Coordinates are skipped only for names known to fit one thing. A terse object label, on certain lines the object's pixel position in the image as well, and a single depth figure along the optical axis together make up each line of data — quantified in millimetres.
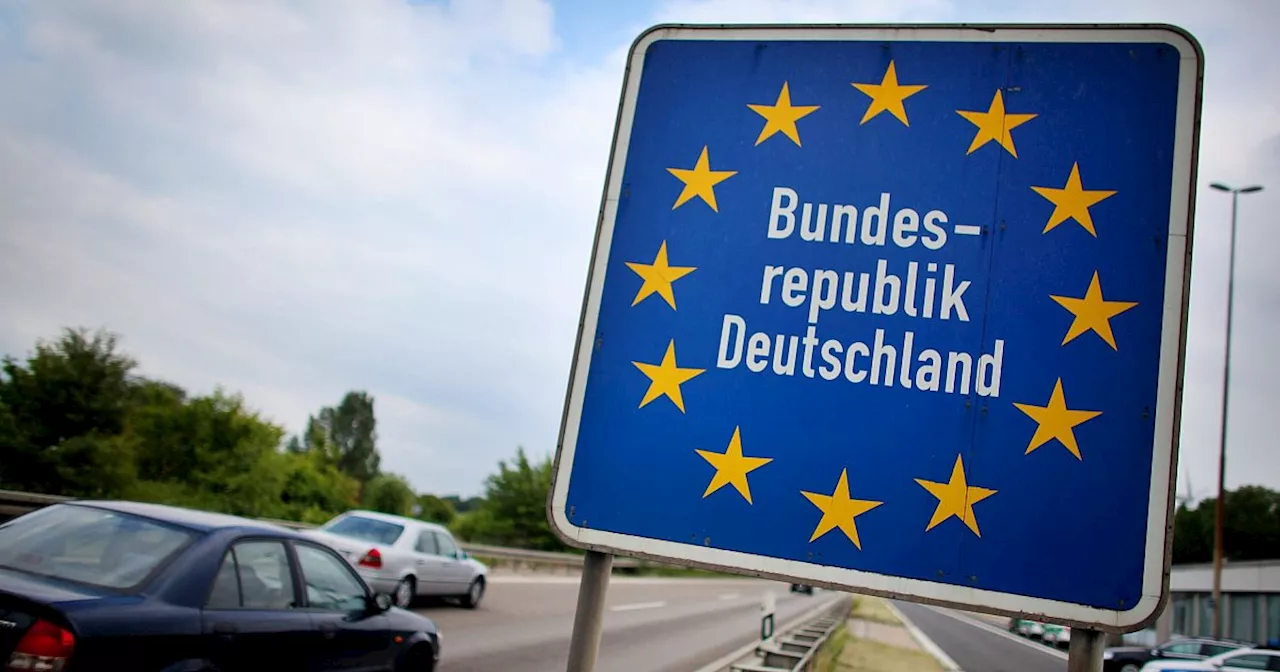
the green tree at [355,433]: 111875
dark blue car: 4277
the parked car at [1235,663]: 20016
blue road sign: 2412
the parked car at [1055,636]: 37469
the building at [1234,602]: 44531
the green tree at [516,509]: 59031
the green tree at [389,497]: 73188
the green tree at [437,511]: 85875
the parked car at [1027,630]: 41219
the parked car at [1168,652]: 22344
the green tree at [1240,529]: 93438
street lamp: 33562
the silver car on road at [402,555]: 13805
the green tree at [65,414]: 33156
